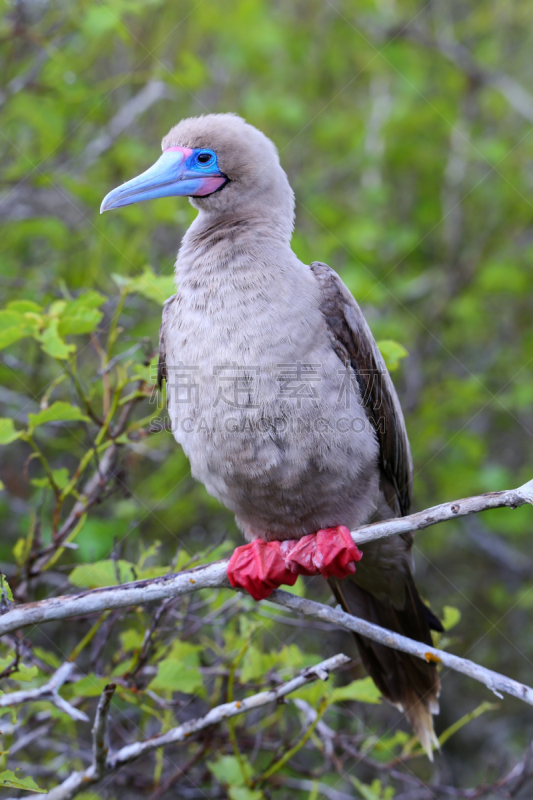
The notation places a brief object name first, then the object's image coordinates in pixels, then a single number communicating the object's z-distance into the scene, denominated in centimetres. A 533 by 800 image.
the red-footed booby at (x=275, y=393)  562
